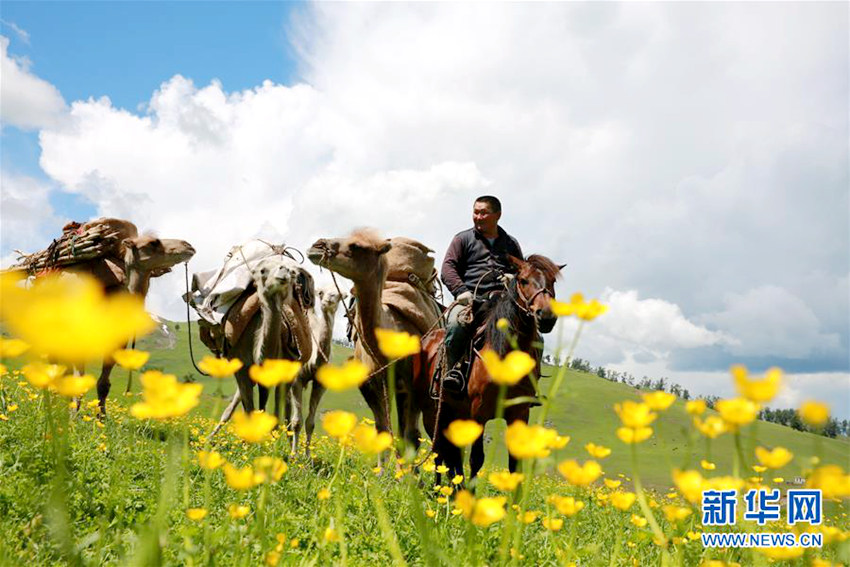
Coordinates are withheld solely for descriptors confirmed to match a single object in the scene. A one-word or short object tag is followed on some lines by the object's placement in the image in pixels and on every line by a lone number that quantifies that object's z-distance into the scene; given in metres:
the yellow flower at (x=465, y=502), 1.66
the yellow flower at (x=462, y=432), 1.68
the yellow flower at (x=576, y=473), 1.90
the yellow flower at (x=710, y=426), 1.76
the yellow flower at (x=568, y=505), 2.17
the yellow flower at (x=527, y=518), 2.00
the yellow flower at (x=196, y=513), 1.84
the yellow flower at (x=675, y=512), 2.12
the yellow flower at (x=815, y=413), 1.60
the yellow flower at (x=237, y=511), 2.03
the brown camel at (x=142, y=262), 9.18
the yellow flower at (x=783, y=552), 1.68
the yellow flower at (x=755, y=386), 1.57
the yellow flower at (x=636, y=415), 1.76
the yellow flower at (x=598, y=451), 2.23
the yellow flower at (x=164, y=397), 1.49
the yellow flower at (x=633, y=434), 1.73
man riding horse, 6.71
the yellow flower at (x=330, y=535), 2.06
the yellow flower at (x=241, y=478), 1.69
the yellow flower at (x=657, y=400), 1.83
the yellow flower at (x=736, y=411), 1.55
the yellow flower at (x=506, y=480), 1.89
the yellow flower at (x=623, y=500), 2.26
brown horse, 5.95
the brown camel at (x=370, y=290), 7.07
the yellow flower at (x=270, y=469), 1.60
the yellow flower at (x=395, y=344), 1.73
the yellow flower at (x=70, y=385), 1.71
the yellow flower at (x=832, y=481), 1.72
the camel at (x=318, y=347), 10.03
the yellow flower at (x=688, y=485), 1.79
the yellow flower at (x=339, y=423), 1.80
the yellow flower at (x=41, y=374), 1.73
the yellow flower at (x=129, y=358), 1.80
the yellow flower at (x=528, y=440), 1.67
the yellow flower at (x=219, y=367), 1.78
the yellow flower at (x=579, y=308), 2.05
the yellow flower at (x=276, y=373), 1.63
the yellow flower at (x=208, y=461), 1.78
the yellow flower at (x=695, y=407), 1.80
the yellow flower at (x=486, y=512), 1.67
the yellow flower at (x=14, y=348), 1.83
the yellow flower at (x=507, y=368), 1.63
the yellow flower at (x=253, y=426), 1.65
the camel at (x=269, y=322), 8.53
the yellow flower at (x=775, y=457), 1.87
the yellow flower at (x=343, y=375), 1.51
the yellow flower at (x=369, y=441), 1.69
